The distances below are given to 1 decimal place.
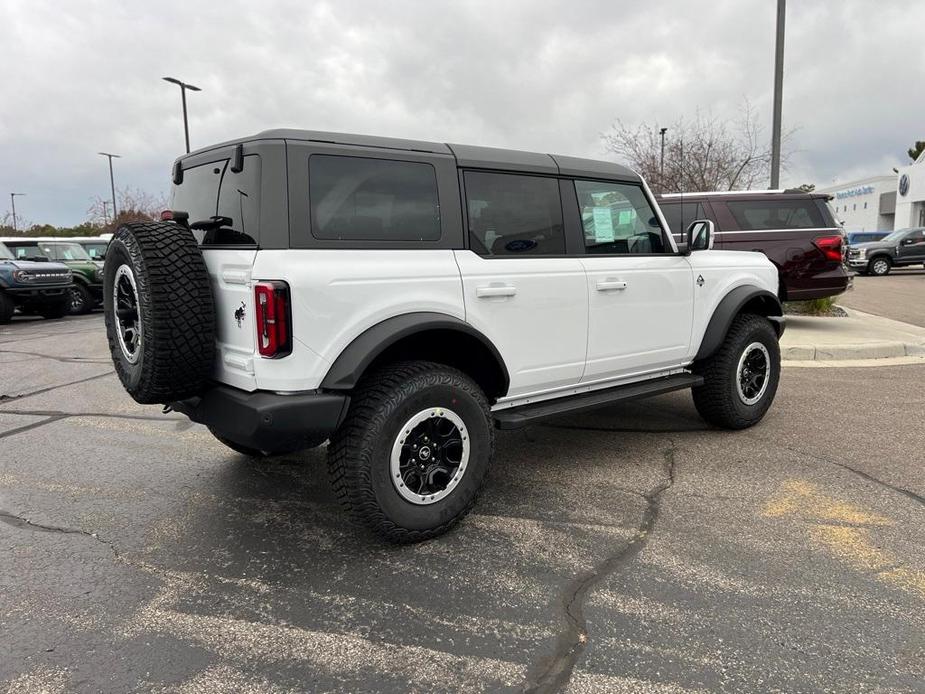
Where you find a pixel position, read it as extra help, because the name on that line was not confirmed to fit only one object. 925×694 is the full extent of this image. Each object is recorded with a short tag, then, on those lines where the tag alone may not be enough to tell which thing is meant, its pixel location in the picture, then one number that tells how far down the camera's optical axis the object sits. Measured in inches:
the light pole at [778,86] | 442.0
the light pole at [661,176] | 769.3
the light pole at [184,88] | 993.6
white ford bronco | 114.1
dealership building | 1646.2
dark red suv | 364.5
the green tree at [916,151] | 2433.1
